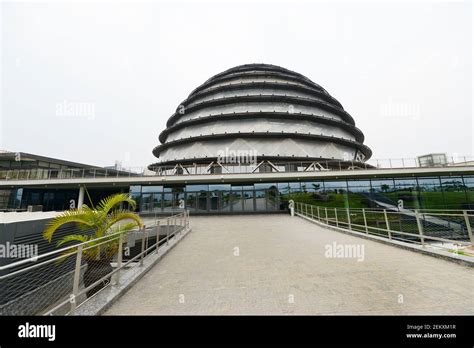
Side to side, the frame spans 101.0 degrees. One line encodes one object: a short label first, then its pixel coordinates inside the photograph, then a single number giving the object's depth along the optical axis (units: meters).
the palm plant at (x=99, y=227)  4.33
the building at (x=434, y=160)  18.85
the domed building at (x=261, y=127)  22.50
